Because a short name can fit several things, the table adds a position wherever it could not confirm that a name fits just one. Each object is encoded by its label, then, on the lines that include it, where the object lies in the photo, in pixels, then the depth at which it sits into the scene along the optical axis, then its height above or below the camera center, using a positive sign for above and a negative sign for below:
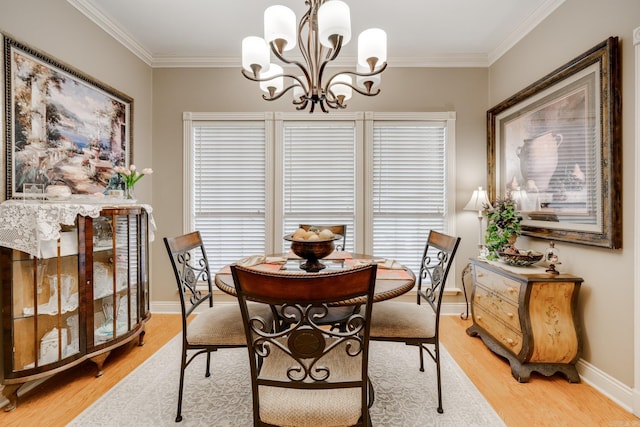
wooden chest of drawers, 2.02 -0.77
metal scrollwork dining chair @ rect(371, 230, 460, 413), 1.71 -0.64
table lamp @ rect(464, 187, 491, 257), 2.97 +0.12
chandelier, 1.50 +0.95
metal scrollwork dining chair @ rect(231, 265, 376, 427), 0.99 -0.50
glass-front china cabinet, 1.72 -0.47
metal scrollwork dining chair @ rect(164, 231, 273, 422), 1.68 -0.65
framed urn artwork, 1.86 +0.48
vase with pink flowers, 2.46 +0.32
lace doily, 1.68 -0.07
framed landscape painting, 1.87 +0.67
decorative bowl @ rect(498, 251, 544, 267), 2.29 -0.34
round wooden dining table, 1.46 -0.35
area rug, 1.68 -1.16
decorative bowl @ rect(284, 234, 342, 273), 1.64 -0.19
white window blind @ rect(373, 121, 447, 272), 3.27 +0.30
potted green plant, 2.52 -0.11
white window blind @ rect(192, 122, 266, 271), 3.29 +0.27
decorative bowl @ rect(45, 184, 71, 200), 1.92 +0.15
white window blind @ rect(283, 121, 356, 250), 3.28 +0.45
